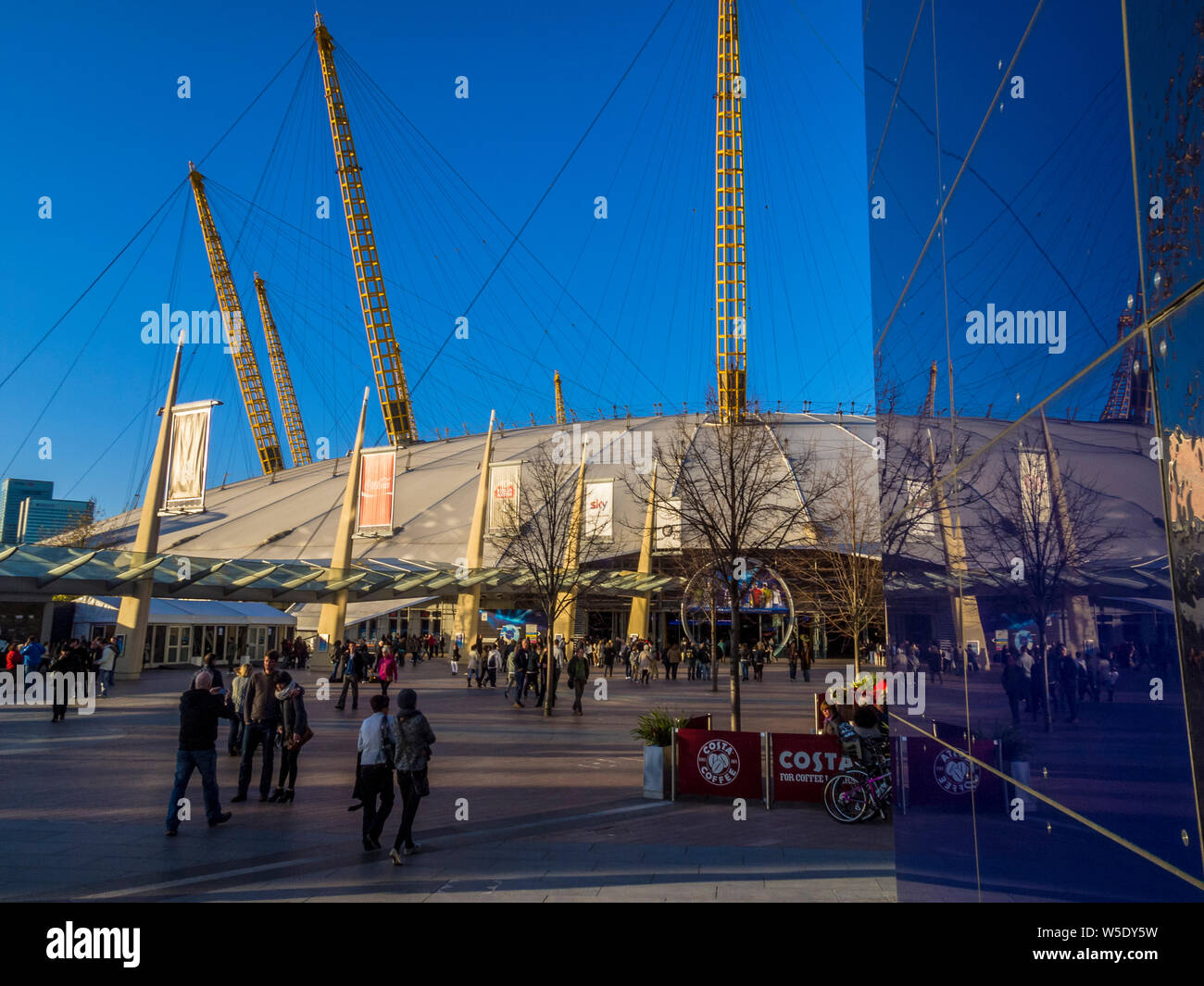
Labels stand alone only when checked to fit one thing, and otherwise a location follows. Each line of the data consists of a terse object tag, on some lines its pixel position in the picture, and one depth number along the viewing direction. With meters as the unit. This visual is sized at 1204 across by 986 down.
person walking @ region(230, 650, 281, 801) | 11.22
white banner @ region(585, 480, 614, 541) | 45.72
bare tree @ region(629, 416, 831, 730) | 18.73
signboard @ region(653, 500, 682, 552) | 49.33
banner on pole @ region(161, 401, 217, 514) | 31.14
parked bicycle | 10.45
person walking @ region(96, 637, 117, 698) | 25.27
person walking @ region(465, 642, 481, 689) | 31.09
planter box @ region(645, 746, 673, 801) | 11.74
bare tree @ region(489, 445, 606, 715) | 27.06
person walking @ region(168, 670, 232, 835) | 9.33
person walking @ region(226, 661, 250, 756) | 12.52
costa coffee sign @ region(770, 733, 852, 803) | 11.38
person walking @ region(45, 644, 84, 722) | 18.50
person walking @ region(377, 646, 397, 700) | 20.57
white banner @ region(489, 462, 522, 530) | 44.06
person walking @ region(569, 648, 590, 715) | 22.03
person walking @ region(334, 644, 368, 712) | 22.16
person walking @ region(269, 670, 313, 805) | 11.05
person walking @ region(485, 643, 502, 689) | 31.28
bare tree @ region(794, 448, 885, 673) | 27.65
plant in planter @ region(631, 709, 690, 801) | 11.75
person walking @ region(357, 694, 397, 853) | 8.62
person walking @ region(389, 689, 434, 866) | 8.51
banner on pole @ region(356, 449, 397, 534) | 40.00
